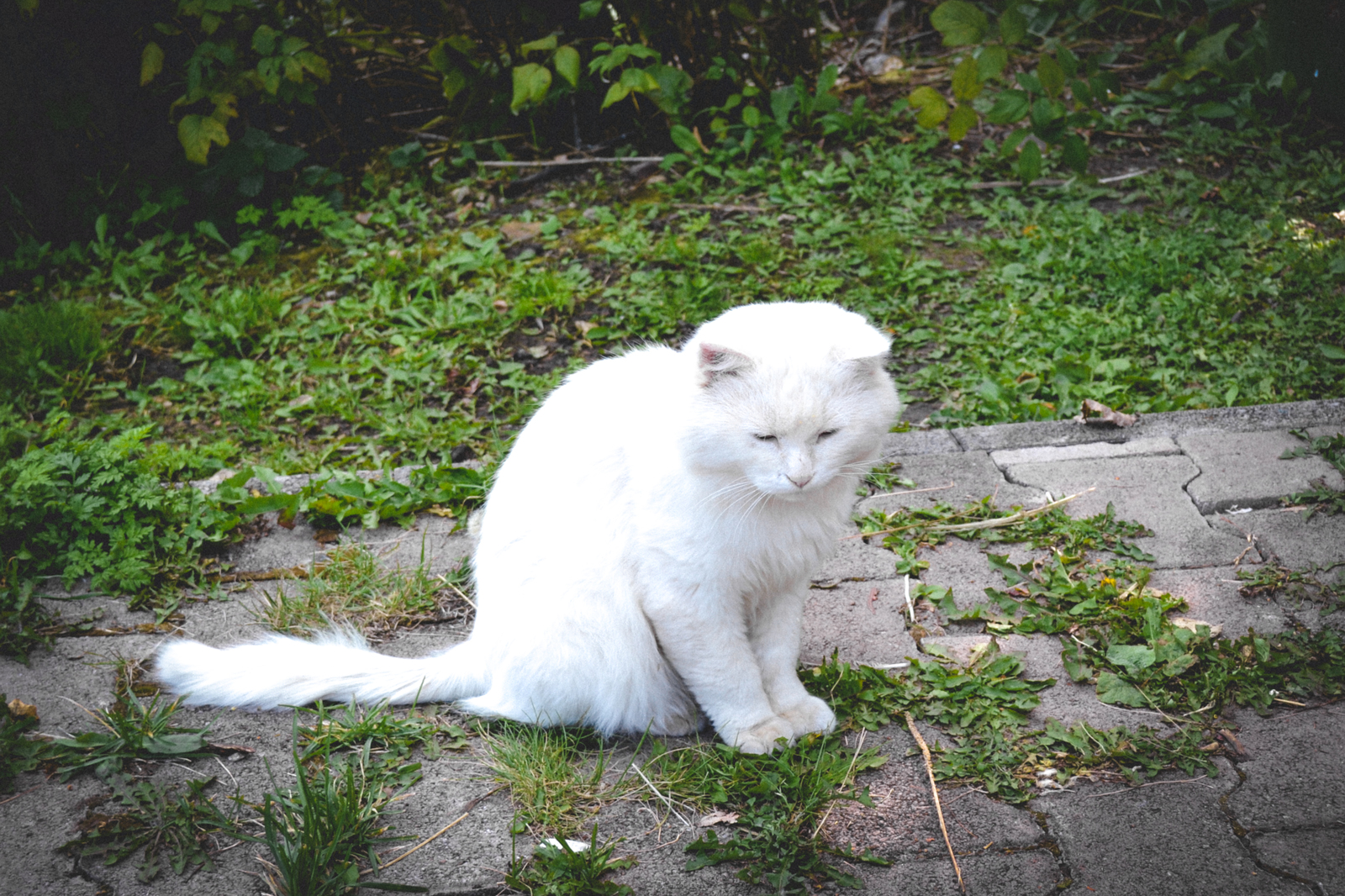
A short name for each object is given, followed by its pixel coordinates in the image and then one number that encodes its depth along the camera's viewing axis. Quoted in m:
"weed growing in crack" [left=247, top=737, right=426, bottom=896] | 1.89
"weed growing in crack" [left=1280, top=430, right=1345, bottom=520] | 2.98
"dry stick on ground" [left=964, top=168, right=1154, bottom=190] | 5.34
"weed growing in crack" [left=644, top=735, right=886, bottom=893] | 2.00
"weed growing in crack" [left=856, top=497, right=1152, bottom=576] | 2.99
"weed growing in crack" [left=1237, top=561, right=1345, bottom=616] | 2.65
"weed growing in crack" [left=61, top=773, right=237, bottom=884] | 2.03
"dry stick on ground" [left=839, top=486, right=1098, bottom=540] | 3.11
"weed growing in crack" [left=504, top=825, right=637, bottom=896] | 1.94
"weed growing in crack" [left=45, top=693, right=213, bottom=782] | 2.27
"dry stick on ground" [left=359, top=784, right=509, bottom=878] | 2.07
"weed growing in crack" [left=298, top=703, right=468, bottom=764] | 2.35
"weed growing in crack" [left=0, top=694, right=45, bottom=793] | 2.27
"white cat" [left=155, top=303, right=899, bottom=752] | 2.12
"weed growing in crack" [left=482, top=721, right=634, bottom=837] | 2.15
